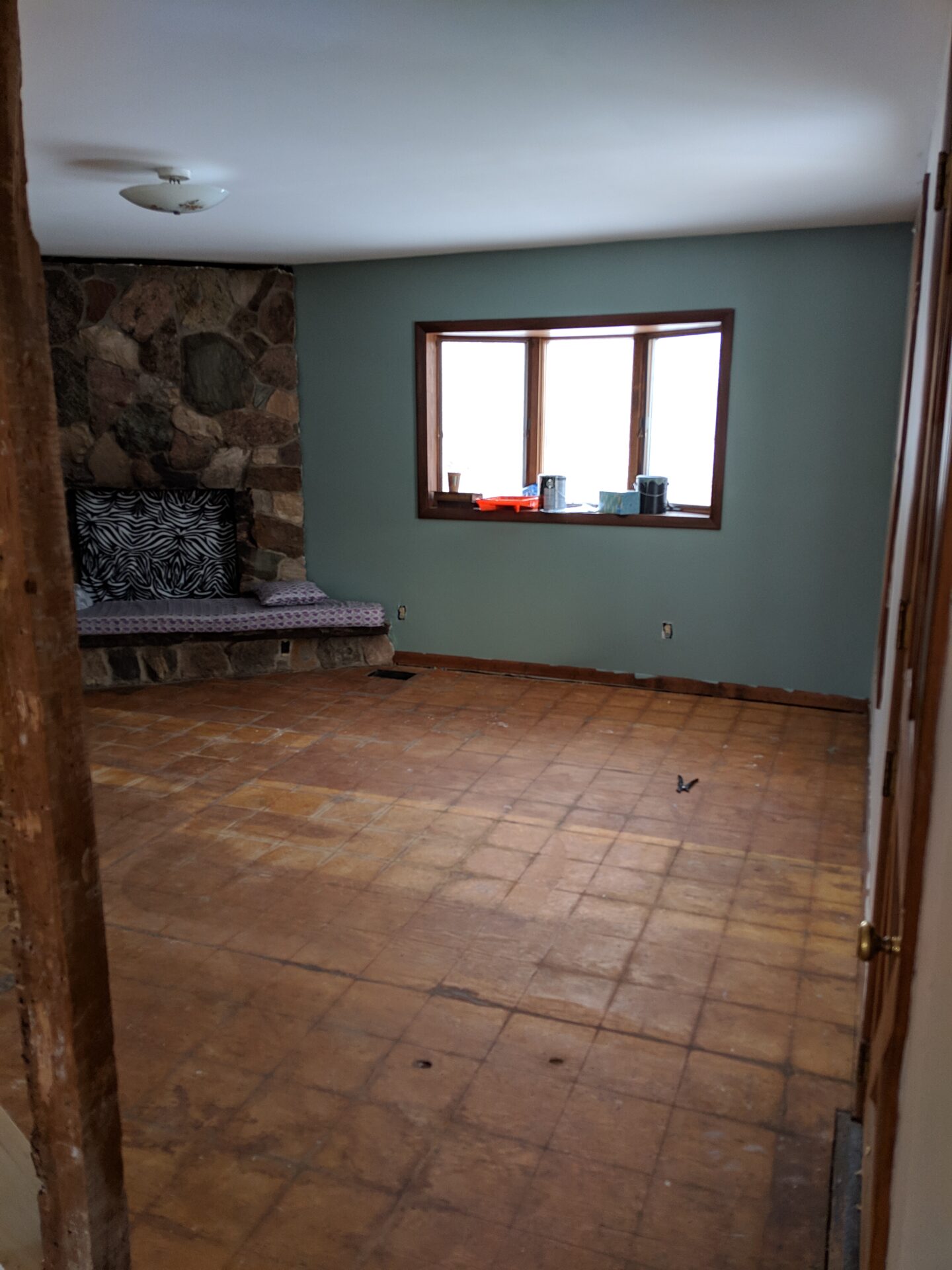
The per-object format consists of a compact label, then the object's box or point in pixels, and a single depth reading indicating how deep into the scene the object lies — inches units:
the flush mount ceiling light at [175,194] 145.7
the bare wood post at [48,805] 38.3
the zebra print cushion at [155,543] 235.3
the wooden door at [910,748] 38.9
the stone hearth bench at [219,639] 218.7
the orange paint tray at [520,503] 221.5
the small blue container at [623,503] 211.3
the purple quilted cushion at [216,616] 218.1
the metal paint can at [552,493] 217.9
